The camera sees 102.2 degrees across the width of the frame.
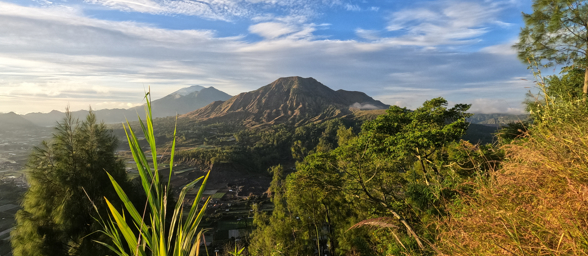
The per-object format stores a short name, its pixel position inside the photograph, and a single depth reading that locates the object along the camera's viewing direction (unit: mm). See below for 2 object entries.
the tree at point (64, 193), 6707
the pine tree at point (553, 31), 7188
